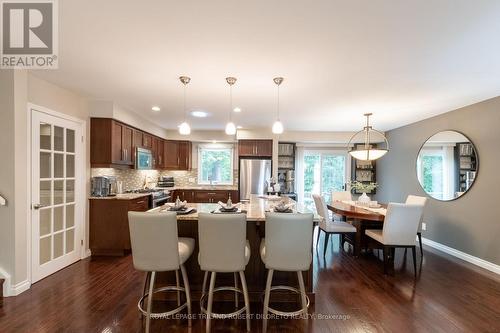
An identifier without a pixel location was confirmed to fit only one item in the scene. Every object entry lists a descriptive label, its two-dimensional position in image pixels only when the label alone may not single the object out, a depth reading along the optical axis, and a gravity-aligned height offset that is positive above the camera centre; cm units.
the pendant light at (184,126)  287 +45
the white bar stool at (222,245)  208 -68
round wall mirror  393 +0
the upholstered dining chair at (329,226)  399 -99
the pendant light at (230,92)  288 +97
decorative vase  445 -64
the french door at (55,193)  300 -40
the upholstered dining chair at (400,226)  322 -82
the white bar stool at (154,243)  209 -67
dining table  358 -75
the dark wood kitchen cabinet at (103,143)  394 +33
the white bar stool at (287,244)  212 -69
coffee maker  396 -36
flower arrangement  488 -47
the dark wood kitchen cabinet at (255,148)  622 +41
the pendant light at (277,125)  287 +47
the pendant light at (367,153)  425 +20
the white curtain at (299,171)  691 -18
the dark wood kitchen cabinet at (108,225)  392 -97
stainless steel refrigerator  609 -29
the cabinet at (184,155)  653 +24
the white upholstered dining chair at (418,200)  362 -58
